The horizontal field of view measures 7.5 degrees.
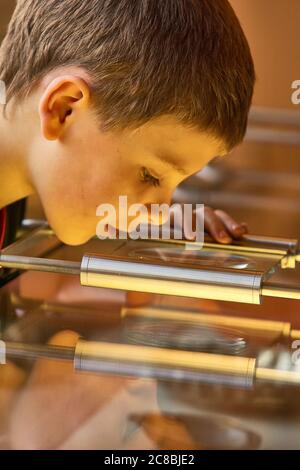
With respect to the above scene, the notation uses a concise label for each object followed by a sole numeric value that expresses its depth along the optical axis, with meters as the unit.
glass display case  1.61
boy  1.78
